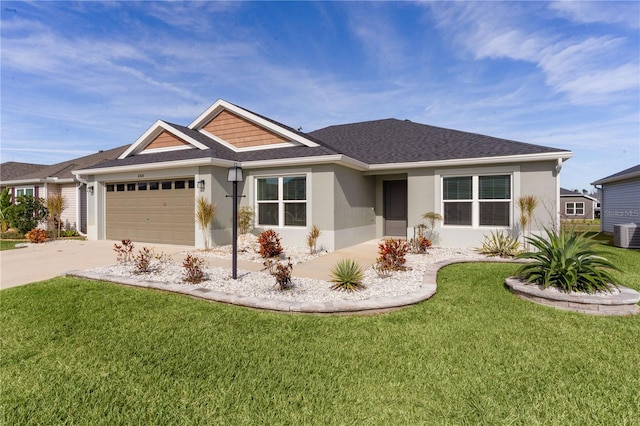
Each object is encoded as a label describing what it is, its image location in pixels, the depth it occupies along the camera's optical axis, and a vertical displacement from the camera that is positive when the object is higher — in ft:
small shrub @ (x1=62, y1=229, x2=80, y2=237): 51.03 -4.00
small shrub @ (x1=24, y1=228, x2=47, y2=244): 41.81 -3.67
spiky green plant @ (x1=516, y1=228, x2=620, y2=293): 16.63 -3.37
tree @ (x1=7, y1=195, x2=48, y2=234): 50.11 -0.62
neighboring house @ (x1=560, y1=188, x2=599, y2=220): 118.42 +3.20
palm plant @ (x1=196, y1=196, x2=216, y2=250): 34.47 -0.53
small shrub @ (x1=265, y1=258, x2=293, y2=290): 18.49 -4.18
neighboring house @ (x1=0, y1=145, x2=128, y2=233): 55.88 +4.52
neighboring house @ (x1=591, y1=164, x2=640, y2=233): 48.75 +2.42
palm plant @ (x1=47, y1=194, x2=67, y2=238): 49.03 +0.41
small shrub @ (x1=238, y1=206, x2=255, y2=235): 37.01 -1.19
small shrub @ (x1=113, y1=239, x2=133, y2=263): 26.09 -4.59
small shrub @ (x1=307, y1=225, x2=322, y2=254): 32.96 -3.18
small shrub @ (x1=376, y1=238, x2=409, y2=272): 22.93 -3.68
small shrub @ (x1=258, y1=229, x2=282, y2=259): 28.12 -3.50
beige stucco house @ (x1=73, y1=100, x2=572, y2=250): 34.55 +3.68
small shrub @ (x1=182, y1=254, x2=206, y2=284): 20.65 -4.46
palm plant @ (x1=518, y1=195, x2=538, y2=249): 32.68 +0.09
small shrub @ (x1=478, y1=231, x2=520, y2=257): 29.63 -3.72
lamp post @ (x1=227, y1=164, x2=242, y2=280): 21.16 +0.76
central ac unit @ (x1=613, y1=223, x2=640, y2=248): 37.68 -3.14
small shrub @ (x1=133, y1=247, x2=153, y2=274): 23.04 -4.37
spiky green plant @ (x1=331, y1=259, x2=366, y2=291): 18.94 -4.37
